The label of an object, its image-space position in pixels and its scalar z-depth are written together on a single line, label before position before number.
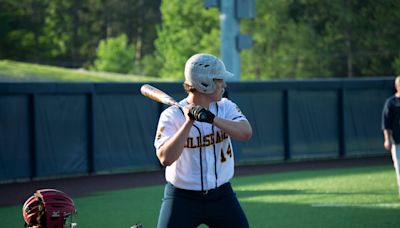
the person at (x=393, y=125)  23.78
